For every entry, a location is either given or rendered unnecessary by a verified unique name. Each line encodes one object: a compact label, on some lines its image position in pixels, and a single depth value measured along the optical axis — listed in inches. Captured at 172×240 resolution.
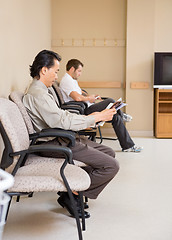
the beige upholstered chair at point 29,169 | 84.4
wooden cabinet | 255.0
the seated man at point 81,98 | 197.5
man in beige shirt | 101.0
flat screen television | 253.3
